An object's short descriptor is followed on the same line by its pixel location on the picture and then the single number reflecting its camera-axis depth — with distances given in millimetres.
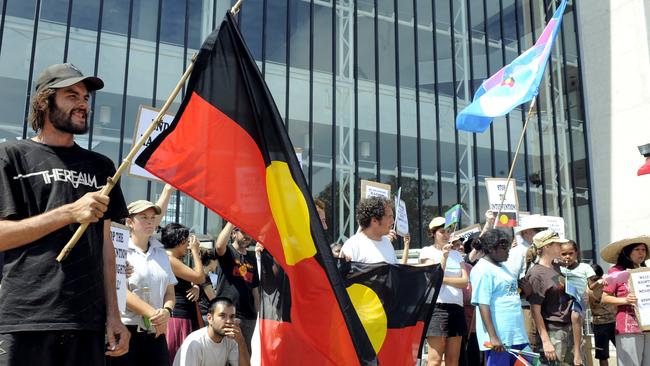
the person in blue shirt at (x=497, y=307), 5855
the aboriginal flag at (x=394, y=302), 4977
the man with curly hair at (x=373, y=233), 5492
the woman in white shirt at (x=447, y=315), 6402
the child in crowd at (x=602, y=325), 8570
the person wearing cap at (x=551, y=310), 6246
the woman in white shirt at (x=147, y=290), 4309
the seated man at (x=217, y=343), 5312
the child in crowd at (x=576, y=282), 6422
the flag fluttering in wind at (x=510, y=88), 8828
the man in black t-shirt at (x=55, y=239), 2441
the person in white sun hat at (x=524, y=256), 6700
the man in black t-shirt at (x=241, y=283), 5887
